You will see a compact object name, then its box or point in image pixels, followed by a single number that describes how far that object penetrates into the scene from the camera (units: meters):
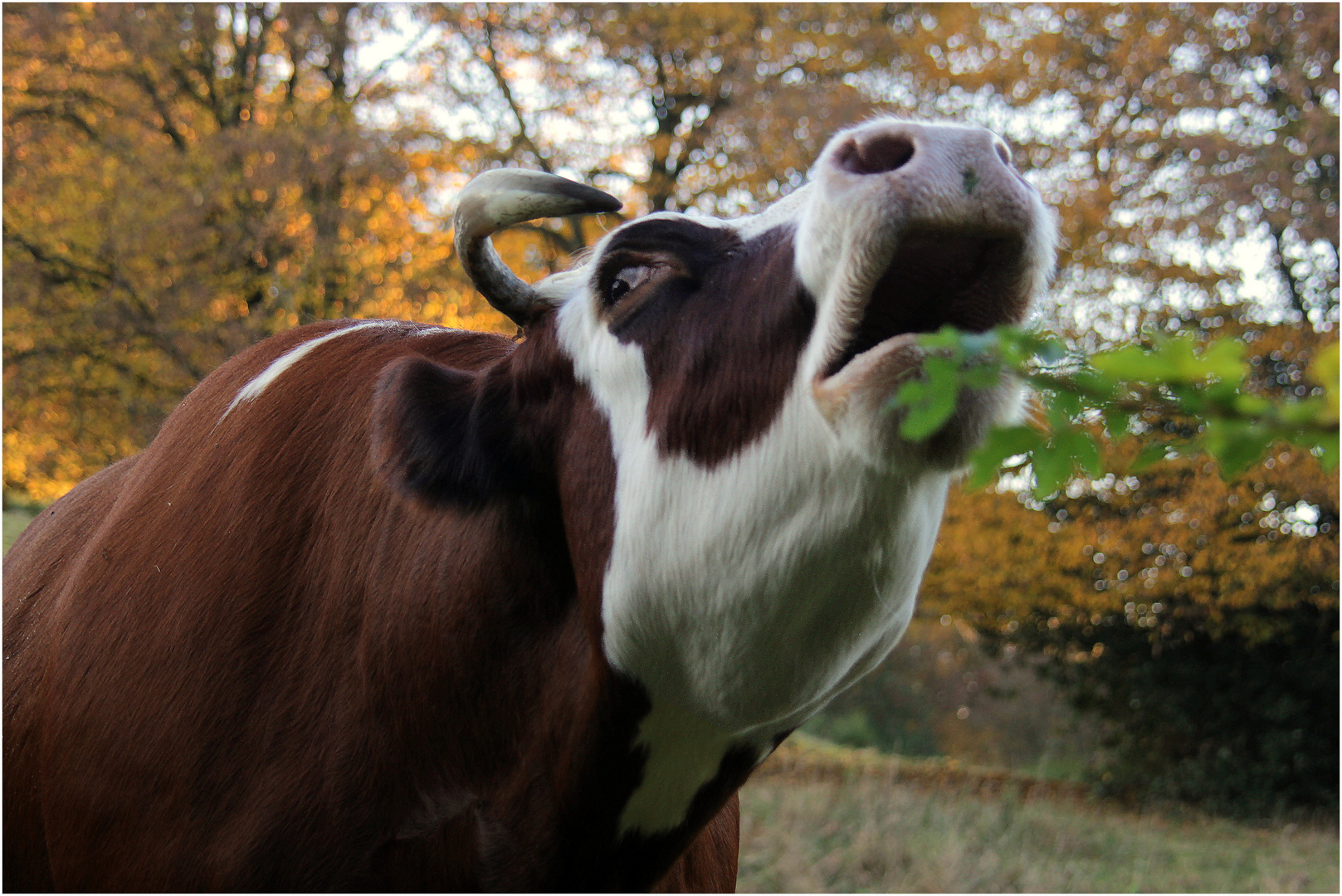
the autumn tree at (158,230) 10.03
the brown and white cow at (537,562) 1.38
